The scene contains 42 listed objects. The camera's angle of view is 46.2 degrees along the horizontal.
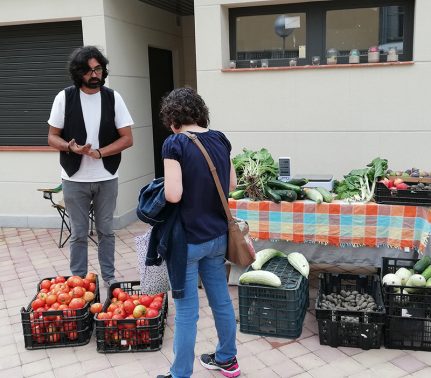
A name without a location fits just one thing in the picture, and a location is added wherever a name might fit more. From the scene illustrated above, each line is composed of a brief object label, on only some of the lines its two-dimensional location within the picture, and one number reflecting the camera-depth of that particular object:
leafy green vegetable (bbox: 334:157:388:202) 4.46
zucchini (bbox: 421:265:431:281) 3.71
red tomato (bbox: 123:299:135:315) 3.72
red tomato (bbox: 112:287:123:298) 3.98
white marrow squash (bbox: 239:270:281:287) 3.76
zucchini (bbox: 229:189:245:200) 4.63
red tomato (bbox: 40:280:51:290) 4.10
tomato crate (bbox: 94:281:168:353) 3.62
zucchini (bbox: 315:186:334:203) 4.38
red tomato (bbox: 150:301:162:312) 3.78
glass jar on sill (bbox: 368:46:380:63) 5.83
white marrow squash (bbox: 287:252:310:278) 4.01
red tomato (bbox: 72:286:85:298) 3.88
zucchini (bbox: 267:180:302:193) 4.47
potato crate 3.60
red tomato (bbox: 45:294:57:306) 3.81
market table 4.21
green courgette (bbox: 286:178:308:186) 4.66
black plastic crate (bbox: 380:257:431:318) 3.57
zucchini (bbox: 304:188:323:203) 4.36
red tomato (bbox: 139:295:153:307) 3.84
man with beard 4.18
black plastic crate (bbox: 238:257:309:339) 3.76
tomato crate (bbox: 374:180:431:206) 4.14
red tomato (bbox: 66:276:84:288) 4.02
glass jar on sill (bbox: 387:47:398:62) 5.78
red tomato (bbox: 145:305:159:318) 3.67
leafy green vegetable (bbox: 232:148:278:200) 4.58
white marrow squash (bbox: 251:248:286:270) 4.12
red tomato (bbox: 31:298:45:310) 3.78
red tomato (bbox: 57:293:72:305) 3.83
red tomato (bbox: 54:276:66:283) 4.13
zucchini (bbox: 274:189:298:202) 4.38
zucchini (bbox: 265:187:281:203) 4.38
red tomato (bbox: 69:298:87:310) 3.77
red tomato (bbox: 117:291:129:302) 3.90
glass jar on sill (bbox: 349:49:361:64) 5.90
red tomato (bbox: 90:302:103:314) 3.79
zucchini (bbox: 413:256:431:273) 3.84
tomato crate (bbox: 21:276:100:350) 3.71
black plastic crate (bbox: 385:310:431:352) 3.58
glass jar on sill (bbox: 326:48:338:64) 5.96
